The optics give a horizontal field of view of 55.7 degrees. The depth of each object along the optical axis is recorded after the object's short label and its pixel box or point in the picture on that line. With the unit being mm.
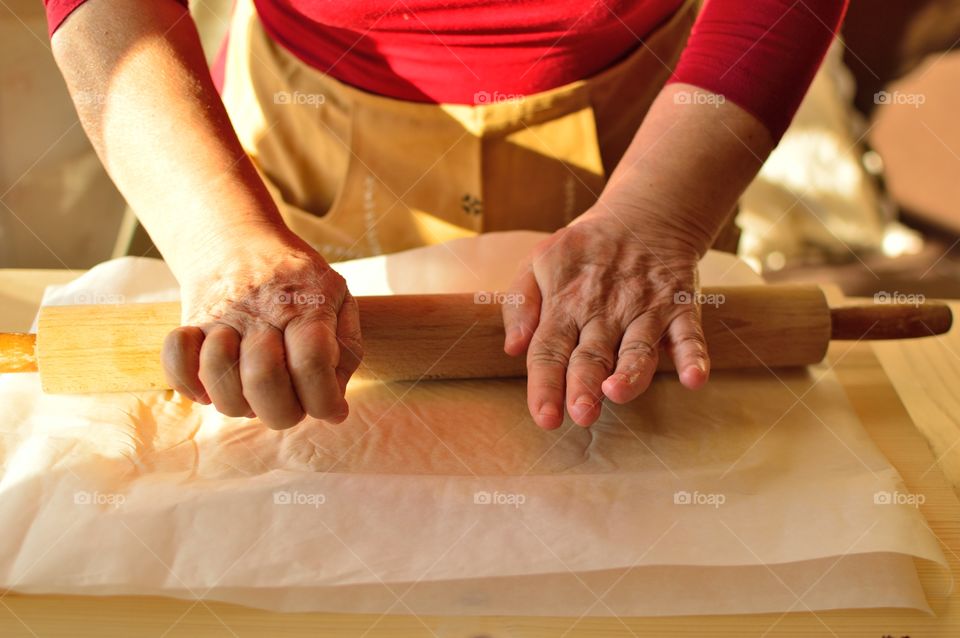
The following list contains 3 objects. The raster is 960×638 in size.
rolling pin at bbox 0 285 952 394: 1025
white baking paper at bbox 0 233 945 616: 838
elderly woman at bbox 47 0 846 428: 918
